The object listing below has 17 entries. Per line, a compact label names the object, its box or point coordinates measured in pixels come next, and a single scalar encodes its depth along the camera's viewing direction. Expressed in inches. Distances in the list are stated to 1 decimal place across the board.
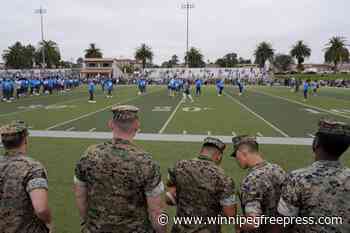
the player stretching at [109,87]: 1319.4
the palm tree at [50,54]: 4207.7
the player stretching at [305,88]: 1172.0
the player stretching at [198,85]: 1412.4
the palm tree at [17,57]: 4266.7
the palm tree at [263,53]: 4495.6
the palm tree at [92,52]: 4940.9
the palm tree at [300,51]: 4180.9
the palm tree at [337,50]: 3804.1
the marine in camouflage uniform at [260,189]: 119.3
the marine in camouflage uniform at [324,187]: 102.3
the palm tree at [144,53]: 4612.0
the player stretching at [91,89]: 1085.2
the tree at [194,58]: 4503.0
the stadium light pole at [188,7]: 2720.7
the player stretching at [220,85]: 1365.5
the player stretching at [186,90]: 1198.2
